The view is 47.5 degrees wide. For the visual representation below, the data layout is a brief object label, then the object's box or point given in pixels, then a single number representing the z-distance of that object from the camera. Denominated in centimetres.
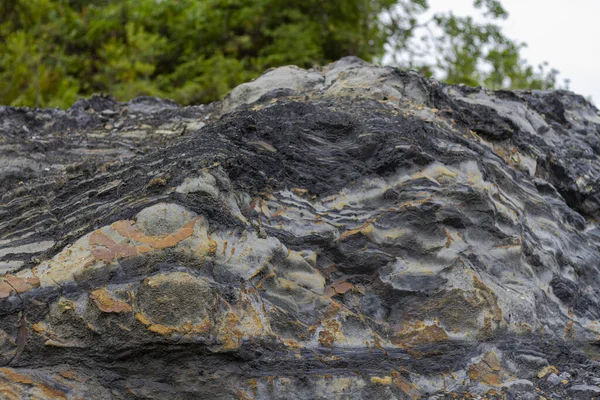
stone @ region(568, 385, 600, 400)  378
